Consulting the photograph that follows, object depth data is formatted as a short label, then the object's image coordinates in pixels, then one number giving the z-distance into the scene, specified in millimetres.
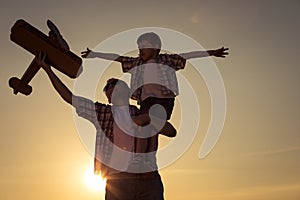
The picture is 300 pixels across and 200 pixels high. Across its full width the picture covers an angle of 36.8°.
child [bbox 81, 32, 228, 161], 6742
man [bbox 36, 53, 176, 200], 5082
